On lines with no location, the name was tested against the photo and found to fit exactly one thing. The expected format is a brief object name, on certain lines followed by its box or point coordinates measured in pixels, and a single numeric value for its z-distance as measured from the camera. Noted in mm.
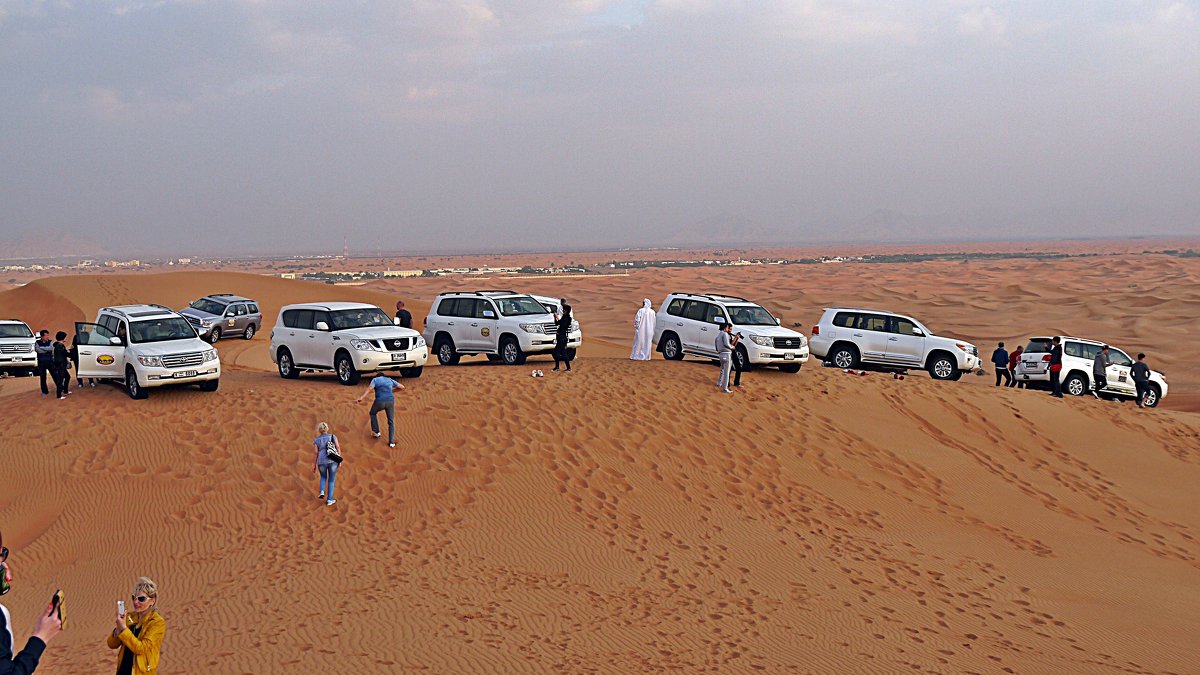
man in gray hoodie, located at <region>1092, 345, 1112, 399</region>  25594
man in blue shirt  16375
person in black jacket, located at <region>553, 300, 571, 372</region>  21781
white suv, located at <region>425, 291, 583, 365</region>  23141
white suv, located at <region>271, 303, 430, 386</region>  20188
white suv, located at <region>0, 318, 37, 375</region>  28688
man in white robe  23562
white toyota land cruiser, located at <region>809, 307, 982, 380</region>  25375
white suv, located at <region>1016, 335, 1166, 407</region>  26562
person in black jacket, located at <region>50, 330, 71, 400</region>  18816
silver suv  37281
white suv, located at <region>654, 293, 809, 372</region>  22359
